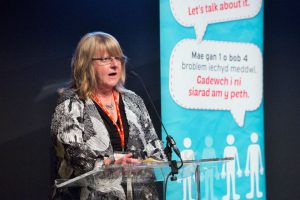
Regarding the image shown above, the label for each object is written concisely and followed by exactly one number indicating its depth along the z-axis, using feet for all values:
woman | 17.42
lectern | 13.93
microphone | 15.50
